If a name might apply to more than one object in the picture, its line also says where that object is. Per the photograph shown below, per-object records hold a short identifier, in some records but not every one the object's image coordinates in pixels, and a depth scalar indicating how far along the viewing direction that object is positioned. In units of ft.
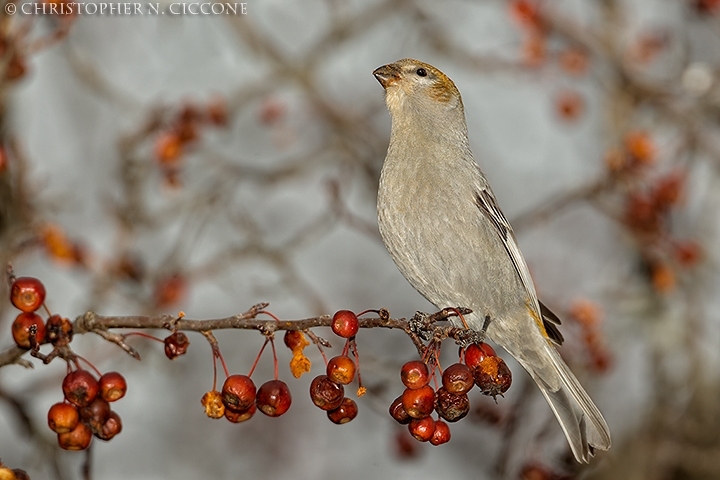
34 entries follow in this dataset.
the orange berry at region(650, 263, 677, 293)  35.40
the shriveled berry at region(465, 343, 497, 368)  17.22
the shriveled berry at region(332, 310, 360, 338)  14.49
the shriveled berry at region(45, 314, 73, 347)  14.43
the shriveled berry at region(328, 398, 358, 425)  16.56
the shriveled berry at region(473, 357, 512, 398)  17.01
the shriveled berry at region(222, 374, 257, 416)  15.23
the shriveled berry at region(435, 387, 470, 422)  16.56
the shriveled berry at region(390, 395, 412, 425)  16.72
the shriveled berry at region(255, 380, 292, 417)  15.64
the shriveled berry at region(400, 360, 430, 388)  16.15
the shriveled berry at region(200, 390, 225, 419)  15.57
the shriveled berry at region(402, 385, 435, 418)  16.25
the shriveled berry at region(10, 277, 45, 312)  14.84
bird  24.64
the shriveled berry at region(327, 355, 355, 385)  15.48
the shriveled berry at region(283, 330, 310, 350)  15.60
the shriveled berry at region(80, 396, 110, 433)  15.55
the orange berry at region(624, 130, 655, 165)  31.10
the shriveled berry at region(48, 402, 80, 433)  15.11
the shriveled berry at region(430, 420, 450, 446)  17.15
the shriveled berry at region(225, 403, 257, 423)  15.88
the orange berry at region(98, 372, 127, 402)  15.56
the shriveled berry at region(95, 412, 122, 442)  15.74
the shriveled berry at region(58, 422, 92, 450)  15.47
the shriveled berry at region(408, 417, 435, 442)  16.81
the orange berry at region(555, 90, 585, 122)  40.70
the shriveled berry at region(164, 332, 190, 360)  14.69
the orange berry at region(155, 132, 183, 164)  30.73
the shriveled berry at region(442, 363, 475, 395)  16.17
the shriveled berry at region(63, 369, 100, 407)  14.97
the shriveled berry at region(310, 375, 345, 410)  15.66
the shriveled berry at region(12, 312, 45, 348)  14.26
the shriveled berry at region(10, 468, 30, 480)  14.84
